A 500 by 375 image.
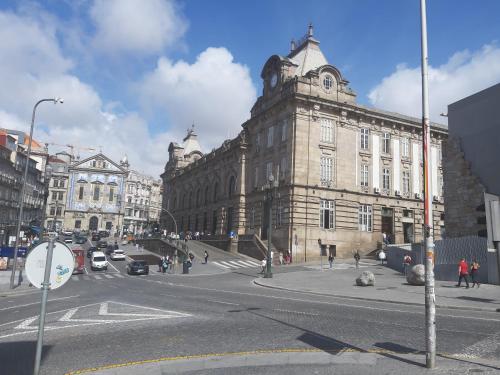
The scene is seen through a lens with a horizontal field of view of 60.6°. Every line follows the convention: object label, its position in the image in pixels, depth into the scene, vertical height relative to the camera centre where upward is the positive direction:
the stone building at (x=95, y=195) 99.44 +10.64
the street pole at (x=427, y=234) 6.78 +0.34
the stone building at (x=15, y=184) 59.91 +8.35
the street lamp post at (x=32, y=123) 24.27 +6.67
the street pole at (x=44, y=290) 5.34 -0.64
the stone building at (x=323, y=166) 41.62 +9.02
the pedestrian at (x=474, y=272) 21.28 -0.75
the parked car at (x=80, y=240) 67.55 +0.03
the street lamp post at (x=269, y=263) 28.75 -0.99
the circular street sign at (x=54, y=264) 5.41 -0.31
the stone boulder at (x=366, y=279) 23.44 -1.48
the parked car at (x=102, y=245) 61.70 -0.56
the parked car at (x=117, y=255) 49.04 -1.51
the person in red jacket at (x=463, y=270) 21.00 -0.66
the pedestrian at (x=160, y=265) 39.50 -2.03
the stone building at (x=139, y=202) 112.88 +11.18
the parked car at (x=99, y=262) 38.56 -1.90
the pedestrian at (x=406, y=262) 28.82 -0.54
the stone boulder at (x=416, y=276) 22.89 -1.14
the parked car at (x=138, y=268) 35.31 -2.08
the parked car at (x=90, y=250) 50.72 -1.15
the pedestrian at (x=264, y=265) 32.32 -1.30
